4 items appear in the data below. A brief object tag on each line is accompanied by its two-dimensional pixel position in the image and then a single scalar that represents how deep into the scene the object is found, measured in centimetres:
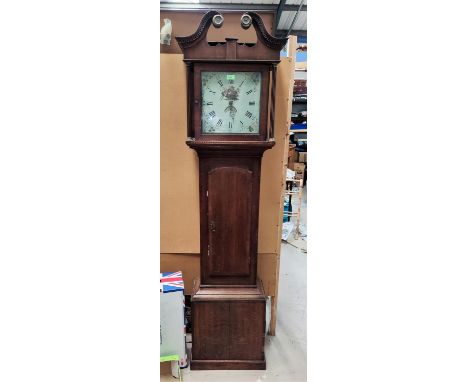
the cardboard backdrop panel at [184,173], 192
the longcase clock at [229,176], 163
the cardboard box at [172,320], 178
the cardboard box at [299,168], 562
